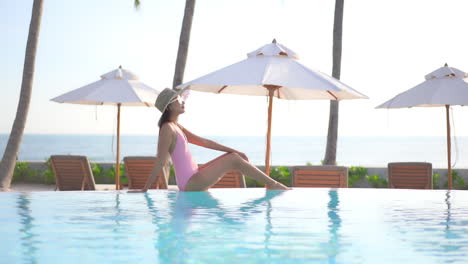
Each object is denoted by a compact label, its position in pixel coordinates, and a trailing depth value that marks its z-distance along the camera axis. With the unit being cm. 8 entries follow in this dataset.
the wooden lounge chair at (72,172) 1142
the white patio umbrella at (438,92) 1144
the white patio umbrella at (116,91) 1275
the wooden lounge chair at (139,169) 1161
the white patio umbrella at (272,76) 866
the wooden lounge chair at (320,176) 944
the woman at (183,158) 818
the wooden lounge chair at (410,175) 1095
